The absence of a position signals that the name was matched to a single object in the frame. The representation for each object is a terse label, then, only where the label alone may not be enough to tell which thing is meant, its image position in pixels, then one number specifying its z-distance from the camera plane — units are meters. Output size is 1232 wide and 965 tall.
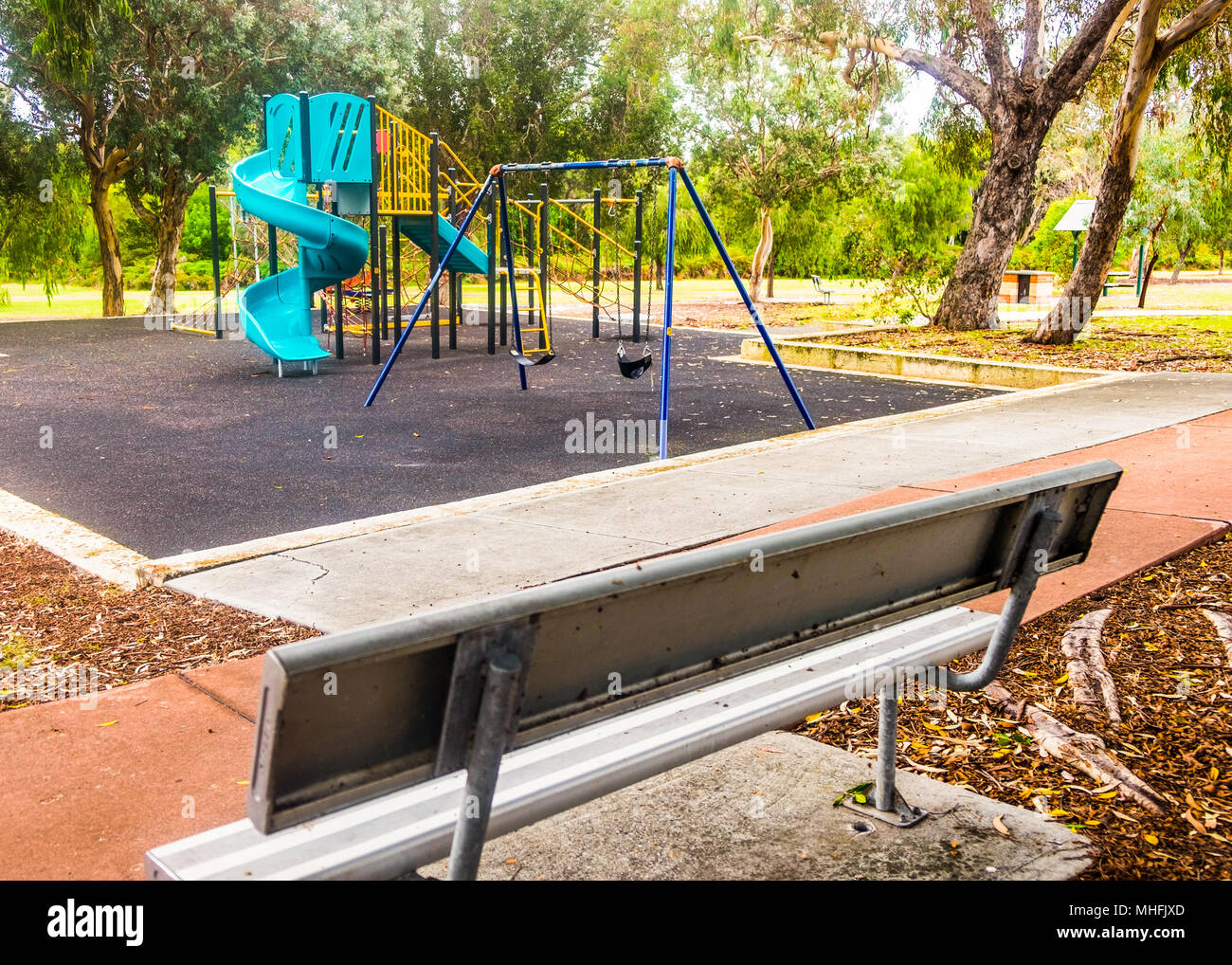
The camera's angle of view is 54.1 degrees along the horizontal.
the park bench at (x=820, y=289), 28.55
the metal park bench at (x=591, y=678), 1.73
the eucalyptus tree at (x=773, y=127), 30.25
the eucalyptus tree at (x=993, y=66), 16.73
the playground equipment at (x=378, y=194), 15.71
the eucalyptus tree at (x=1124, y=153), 14.67
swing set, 8.85
